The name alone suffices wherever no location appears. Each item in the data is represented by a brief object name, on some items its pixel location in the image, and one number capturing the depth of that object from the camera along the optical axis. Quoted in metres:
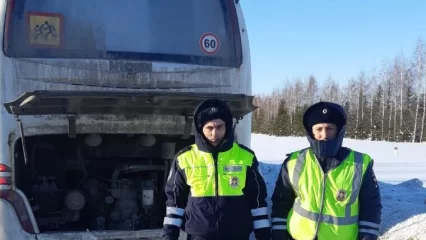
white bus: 3.78
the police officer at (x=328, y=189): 3.02
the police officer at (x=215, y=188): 3.13
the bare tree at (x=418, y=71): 47.16
